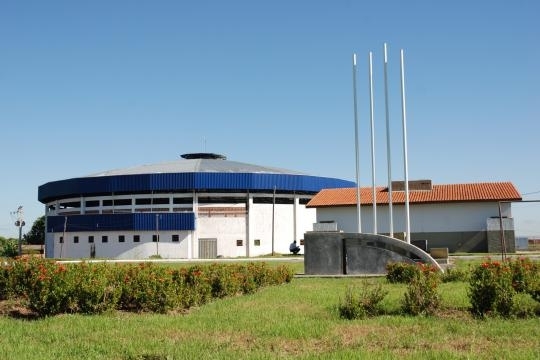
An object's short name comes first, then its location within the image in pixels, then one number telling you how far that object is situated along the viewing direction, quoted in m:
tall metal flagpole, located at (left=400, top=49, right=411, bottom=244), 24.27
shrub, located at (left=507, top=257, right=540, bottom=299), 11.26
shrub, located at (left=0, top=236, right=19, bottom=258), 65.84
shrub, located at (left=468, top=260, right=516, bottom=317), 10.93
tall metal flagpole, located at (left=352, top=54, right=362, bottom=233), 25.53
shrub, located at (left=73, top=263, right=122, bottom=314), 12.25
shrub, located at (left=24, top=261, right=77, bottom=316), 12.16
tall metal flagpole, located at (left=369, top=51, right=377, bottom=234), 26.30
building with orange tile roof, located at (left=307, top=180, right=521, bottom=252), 48.00
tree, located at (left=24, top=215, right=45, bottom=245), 101.12
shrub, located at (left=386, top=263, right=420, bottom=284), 18.20
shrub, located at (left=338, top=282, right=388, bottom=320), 11.22
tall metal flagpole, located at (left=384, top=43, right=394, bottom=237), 26.05
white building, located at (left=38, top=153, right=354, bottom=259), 59.81
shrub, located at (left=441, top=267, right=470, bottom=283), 19.02
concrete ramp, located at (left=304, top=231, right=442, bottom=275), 22.78
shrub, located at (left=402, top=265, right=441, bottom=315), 11.39
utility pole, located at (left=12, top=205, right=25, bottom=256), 51.72
